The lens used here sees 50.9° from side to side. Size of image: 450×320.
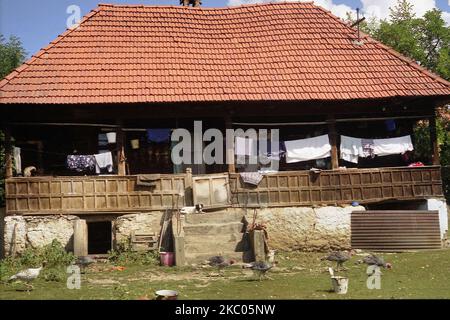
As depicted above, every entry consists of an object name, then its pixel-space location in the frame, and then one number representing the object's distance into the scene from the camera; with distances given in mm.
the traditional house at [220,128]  13867
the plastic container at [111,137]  14906
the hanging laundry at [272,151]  15188
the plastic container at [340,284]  8852
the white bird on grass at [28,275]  9691
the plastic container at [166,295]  7830
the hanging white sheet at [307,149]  15070
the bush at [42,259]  12469
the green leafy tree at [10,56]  23484
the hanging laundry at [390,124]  15898
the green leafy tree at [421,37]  28422
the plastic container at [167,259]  12594
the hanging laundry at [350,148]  15180
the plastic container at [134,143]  15930
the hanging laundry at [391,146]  15273
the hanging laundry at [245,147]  14914
